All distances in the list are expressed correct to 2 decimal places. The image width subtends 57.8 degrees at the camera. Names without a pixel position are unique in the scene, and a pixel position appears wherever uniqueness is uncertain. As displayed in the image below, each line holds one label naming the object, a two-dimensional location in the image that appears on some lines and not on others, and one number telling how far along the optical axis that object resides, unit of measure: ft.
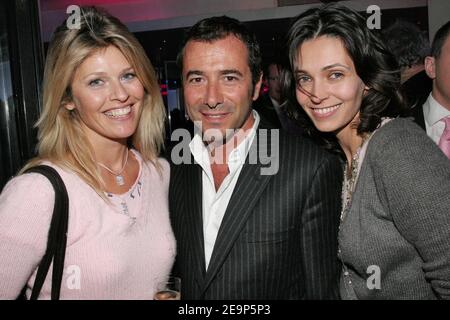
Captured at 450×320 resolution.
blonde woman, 5.09
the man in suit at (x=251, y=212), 5.47
